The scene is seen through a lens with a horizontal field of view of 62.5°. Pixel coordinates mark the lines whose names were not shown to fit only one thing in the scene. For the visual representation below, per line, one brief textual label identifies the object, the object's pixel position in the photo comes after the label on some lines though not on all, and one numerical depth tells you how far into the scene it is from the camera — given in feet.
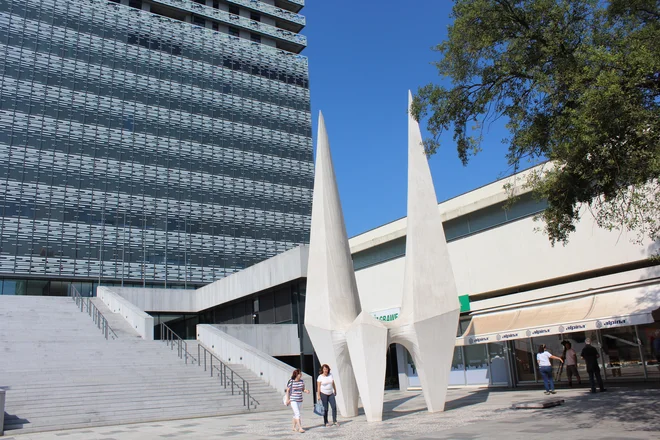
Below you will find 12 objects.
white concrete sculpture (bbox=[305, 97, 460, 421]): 44.45
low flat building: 54.19
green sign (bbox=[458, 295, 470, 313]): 71.41
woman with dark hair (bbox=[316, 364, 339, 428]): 42.01
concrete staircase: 49.34
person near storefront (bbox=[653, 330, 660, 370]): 43.96
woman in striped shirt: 39.96
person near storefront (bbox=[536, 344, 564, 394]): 51.70
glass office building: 142.61
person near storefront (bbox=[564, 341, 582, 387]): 57.21
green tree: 28.35
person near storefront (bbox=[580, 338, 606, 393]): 48.75
